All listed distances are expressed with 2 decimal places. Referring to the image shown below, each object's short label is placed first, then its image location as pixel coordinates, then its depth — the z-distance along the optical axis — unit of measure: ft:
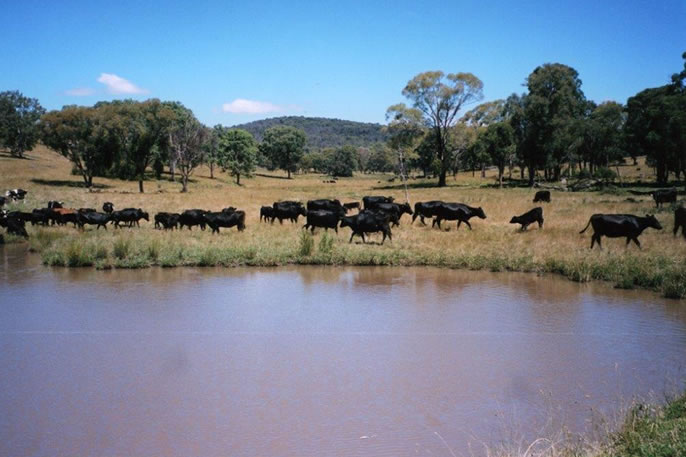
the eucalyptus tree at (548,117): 179.52
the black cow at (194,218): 76.27
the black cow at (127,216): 79.30
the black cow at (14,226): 71.20
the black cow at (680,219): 59.72
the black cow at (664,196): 93.71
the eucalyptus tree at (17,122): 243.60
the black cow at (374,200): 86.46
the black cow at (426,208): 77.30
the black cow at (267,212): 85.18
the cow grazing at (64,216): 81.73
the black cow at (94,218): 77.48
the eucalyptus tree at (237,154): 257.75
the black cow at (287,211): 84.38
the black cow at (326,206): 83.94
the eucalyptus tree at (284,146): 349.82
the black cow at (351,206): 93.83
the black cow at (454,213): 74.59
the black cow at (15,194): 121.51
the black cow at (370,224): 63.87
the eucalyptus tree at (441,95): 191.62
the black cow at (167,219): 77.71
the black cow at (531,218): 71.72
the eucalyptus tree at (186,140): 180.08
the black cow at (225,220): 74.08
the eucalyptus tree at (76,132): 170.09
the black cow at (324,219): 70.44
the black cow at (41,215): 81.86
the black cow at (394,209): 76.56
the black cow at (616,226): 55.93
